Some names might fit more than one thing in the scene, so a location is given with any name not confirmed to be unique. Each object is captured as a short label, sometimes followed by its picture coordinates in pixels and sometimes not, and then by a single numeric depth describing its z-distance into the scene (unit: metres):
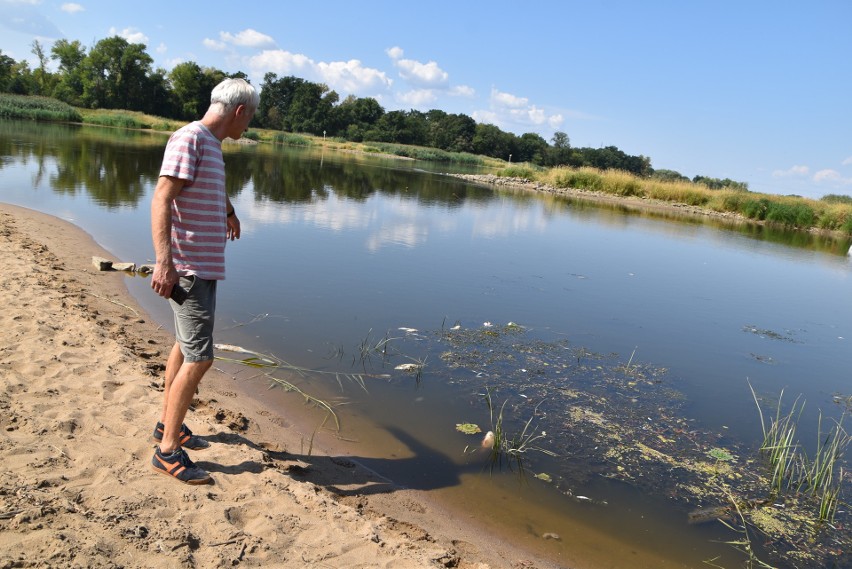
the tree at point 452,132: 117.88
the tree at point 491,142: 120.00
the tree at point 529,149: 127.74
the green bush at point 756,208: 33.91
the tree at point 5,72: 70.75
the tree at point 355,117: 107.94
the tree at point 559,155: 123.00
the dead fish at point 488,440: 4.84
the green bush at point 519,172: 49.00
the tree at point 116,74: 79.56
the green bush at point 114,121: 61.97
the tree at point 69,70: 77.50
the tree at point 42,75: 80.88
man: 3.19
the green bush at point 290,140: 77.75
